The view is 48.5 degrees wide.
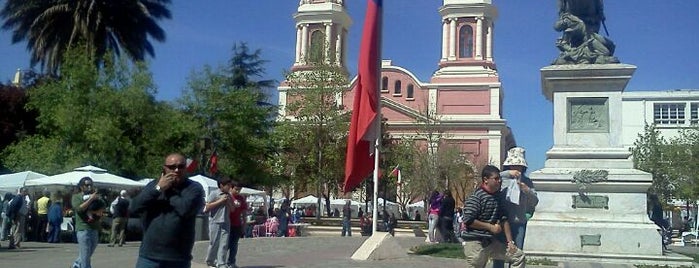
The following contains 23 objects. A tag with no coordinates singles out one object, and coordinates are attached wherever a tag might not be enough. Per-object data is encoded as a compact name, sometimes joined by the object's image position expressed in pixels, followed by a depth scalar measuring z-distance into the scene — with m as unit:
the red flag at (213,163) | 25.60
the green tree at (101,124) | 33.91
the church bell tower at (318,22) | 70.81
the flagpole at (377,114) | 14.73
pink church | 67.88
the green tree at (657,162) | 49.12
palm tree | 34.12
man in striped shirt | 7.21
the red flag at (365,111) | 14.96
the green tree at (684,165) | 46.88
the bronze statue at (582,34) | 13.61
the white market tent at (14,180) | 24.92
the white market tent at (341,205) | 54.65
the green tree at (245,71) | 53.50
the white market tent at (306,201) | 52.89
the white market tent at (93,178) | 23.05
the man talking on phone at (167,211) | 5.30
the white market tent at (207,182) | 24.62
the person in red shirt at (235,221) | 11.79
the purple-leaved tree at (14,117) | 42.31
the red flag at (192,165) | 10.70
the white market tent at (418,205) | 59.38
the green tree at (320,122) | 43.34
